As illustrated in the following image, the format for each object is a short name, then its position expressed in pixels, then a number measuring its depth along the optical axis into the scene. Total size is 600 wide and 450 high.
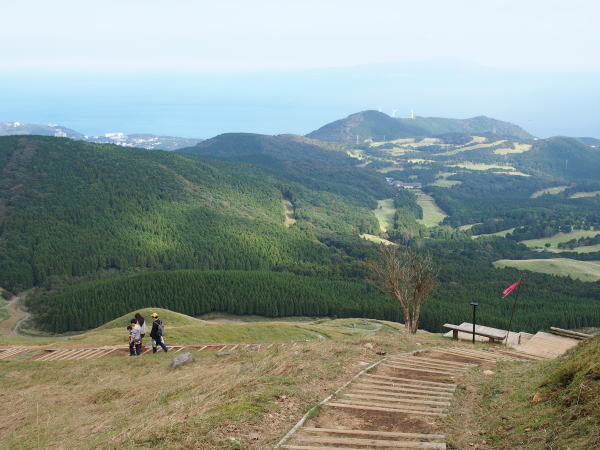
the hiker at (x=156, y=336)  33.00
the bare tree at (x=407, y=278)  42.03
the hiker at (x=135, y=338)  32.50
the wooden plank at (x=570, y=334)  33.33
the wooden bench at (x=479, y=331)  34.34
